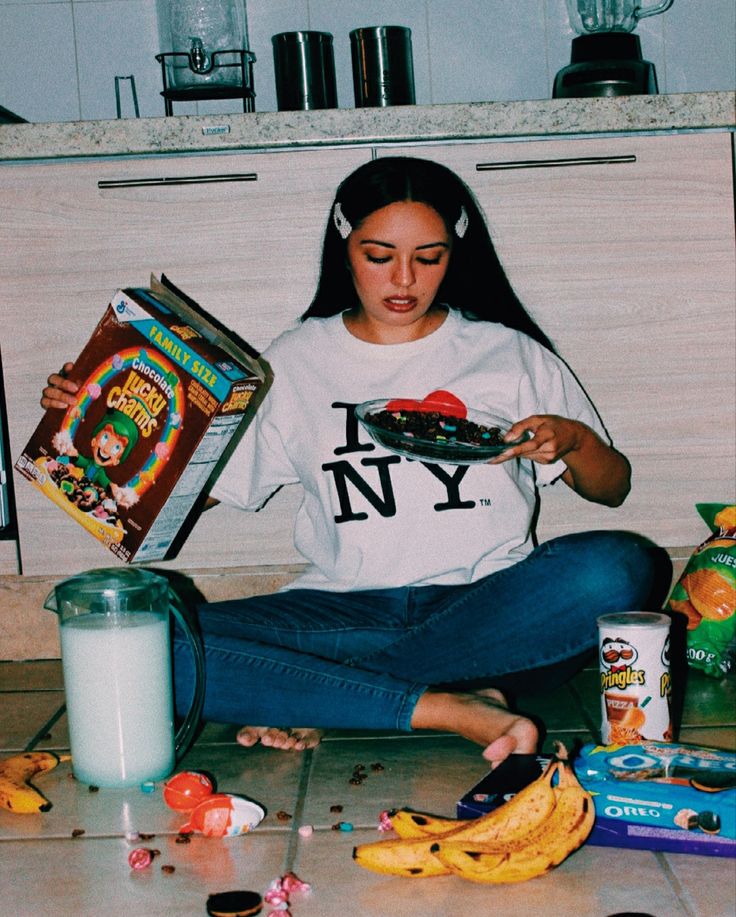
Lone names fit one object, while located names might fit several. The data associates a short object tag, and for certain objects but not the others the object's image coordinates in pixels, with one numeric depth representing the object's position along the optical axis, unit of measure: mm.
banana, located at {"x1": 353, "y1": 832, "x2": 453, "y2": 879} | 976
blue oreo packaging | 990
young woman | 1333
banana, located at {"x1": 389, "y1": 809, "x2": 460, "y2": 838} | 1021
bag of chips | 1624
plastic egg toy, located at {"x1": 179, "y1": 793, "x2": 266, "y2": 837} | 1080
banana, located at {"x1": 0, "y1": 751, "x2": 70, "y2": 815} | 1167
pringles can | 1175
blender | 1802
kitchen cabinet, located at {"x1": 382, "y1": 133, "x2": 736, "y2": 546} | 1668
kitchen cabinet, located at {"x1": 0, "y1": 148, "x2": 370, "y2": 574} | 1670
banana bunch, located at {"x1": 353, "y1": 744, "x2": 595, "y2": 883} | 954
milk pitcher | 1195
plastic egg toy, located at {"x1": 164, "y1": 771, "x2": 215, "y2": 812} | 1143
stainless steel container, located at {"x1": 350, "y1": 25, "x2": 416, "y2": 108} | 1869
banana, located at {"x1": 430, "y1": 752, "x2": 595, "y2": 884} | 946
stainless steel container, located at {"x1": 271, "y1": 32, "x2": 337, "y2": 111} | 1854
